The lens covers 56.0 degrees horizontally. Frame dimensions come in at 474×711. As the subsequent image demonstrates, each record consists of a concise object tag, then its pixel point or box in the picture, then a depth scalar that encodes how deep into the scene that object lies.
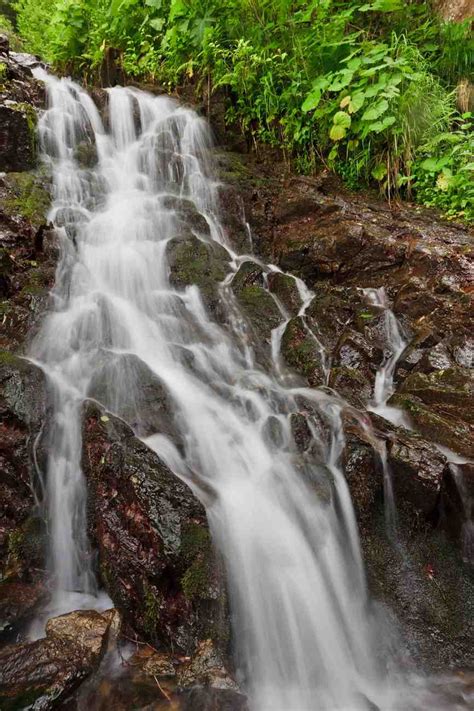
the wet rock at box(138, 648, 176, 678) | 2.57
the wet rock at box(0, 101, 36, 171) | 6.75
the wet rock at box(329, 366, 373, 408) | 4.53
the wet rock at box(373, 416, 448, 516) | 3.38
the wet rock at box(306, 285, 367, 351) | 5.27
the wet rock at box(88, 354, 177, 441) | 3.97
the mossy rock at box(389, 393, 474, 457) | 3.63
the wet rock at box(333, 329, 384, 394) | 4.85
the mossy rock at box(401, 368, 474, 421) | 3.99
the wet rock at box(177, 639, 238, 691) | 2.50
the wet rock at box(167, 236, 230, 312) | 5.95
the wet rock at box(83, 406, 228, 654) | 2.84
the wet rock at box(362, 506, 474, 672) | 3.01
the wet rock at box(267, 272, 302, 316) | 5.82
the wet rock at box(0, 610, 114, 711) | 2.16
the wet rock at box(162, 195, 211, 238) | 6.95
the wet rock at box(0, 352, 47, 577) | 3.27
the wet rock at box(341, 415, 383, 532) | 3.54
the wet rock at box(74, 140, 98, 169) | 7.73
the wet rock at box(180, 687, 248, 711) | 2.37
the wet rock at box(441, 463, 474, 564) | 3.34
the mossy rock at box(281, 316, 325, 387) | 4.89
